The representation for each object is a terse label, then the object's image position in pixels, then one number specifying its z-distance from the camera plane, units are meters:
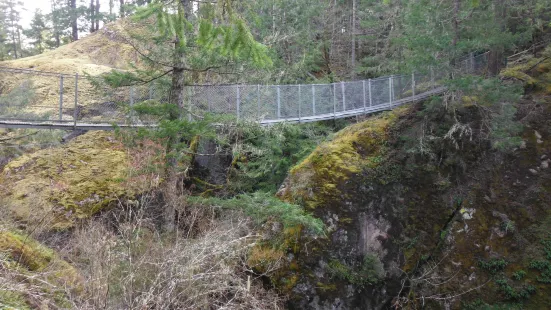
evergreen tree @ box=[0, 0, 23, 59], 26.38
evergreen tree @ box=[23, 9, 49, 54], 25.64
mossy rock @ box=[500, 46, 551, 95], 9.72
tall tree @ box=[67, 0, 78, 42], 23.67
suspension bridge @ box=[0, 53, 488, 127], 7.88
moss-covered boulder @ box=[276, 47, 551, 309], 7.44
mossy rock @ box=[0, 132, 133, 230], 8.77
